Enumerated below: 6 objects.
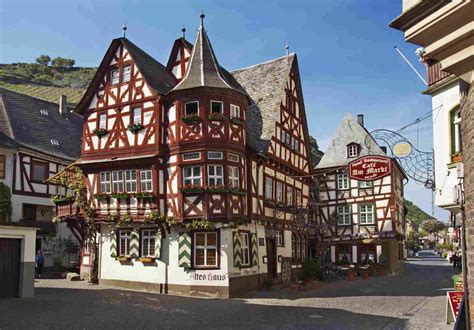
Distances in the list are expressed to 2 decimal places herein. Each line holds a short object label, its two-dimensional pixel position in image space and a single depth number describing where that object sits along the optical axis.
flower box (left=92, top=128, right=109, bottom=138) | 24.09
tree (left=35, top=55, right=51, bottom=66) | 145.66
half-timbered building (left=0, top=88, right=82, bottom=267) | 32.41
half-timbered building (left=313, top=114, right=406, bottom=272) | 35.50
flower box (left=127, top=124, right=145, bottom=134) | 22.95
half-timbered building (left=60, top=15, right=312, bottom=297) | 21.02
